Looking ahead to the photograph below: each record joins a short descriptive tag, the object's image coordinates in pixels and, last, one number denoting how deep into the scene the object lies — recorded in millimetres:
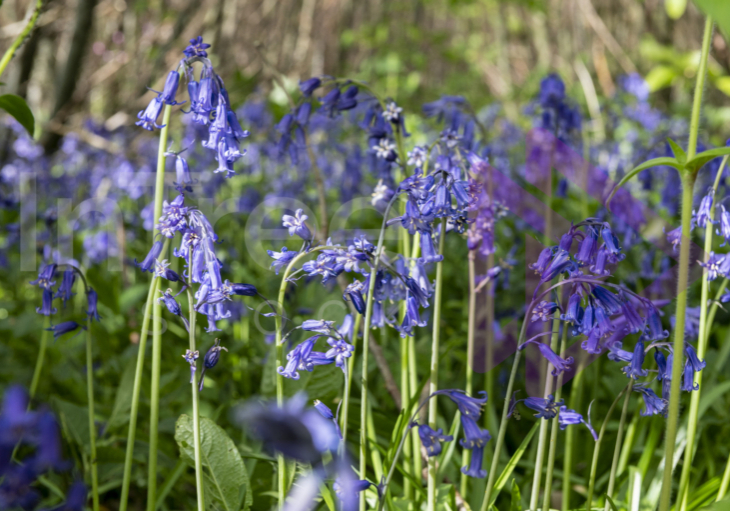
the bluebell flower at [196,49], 706
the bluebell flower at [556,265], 685
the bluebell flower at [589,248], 690
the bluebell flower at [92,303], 752
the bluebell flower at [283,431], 456
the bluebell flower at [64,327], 768
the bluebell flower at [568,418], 703
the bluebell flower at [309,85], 829
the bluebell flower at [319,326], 694
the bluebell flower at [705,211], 732
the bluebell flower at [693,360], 698
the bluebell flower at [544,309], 694
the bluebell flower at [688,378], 696
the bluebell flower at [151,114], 717
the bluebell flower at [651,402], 702
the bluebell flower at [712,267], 731
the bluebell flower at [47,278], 756
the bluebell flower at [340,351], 692
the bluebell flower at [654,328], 700
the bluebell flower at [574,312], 682
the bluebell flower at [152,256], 712
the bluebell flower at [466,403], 688
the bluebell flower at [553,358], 682
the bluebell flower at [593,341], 685
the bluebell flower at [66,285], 763
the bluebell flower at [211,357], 701
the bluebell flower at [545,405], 689
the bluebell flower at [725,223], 733
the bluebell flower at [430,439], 687
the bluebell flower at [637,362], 692
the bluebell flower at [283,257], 703
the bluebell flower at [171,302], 703
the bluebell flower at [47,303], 762
